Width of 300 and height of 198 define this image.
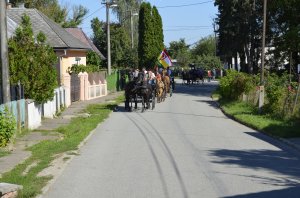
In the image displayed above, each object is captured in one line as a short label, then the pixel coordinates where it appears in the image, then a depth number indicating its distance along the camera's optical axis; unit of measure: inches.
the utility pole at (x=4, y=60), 615.2
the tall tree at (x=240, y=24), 2018.9
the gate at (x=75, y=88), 1287.2
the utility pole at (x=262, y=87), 989.2
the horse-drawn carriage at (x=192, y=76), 2400.3
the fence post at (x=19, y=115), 685.6
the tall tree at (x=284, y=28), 1505.9
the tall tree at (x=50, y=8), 2539.4
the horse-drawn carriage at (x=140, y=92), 1038.4
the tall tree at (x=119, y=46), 2723.9
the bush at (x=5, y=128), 563.2
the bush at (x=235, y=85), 1203.9
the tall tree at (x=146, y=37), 2177.7
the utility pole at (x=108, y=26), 1792.3
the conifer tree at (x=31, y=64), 774.5
